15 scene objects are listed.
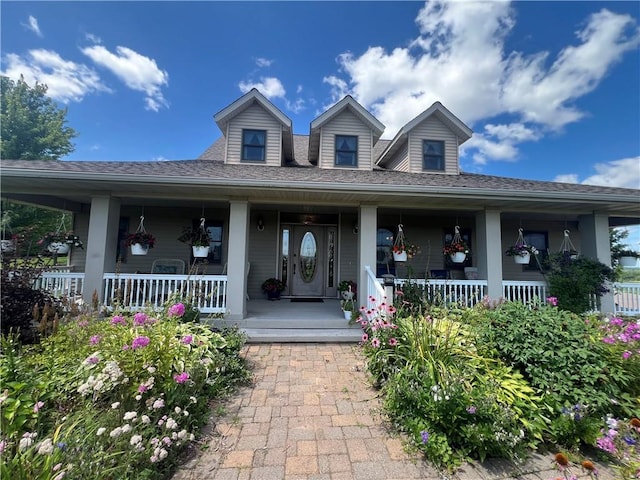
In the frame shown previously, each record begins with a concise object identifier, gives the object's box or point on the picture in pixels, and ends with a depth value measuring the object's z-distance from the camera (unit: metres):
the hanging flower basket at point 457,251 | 6.16
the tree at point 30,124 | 17.73
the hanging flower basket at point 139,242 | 5.70
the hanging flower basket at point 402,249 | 6.02
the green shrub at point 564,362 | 2.35
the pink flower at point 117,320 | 2.82
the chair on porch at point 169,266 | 7.14
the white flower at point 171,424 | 1.98
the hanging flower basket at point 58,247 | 5.52
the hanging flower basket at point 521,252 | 6.27
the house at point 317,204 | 5.23
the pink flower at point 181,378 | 2.50
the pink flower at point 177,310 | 3.14
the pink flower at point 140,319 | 2.78
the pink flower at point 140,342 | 2.46
